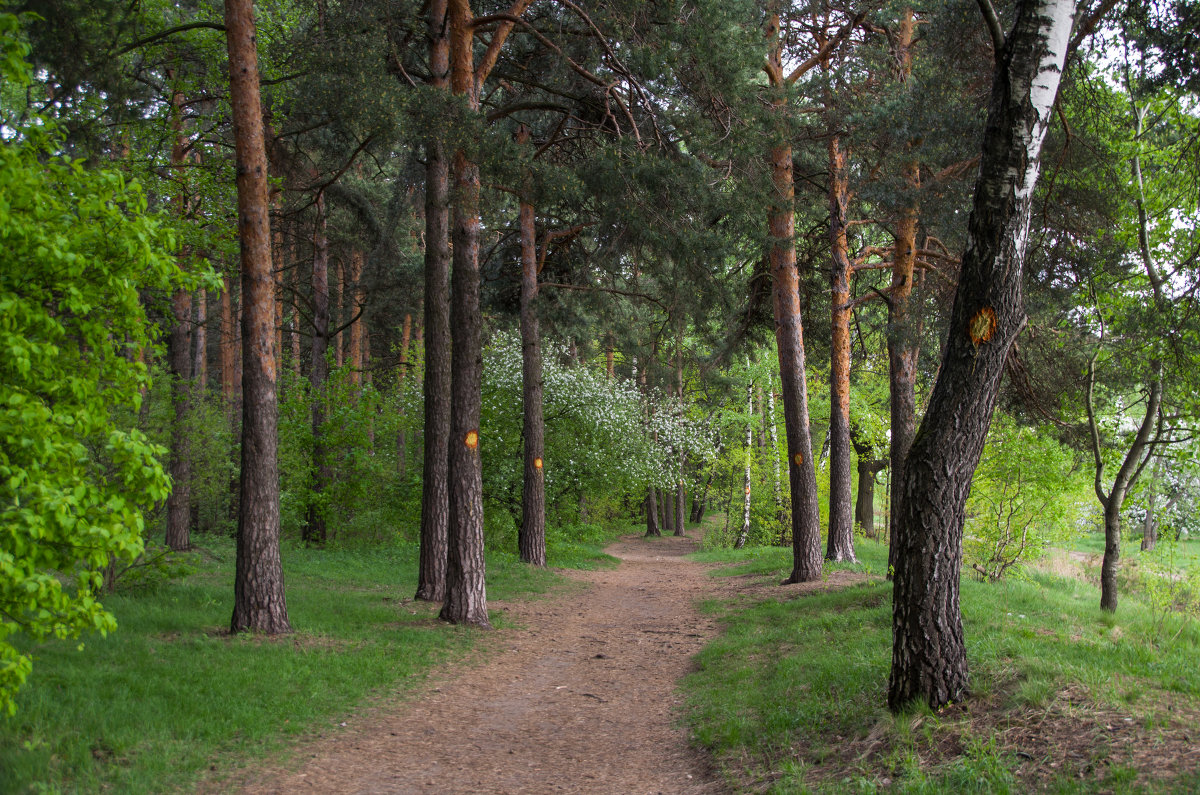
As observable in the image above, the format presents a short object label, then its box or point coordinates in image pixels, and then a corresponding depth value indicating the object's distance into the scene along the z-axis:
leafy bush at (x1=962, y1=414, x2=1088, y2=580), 14.15
